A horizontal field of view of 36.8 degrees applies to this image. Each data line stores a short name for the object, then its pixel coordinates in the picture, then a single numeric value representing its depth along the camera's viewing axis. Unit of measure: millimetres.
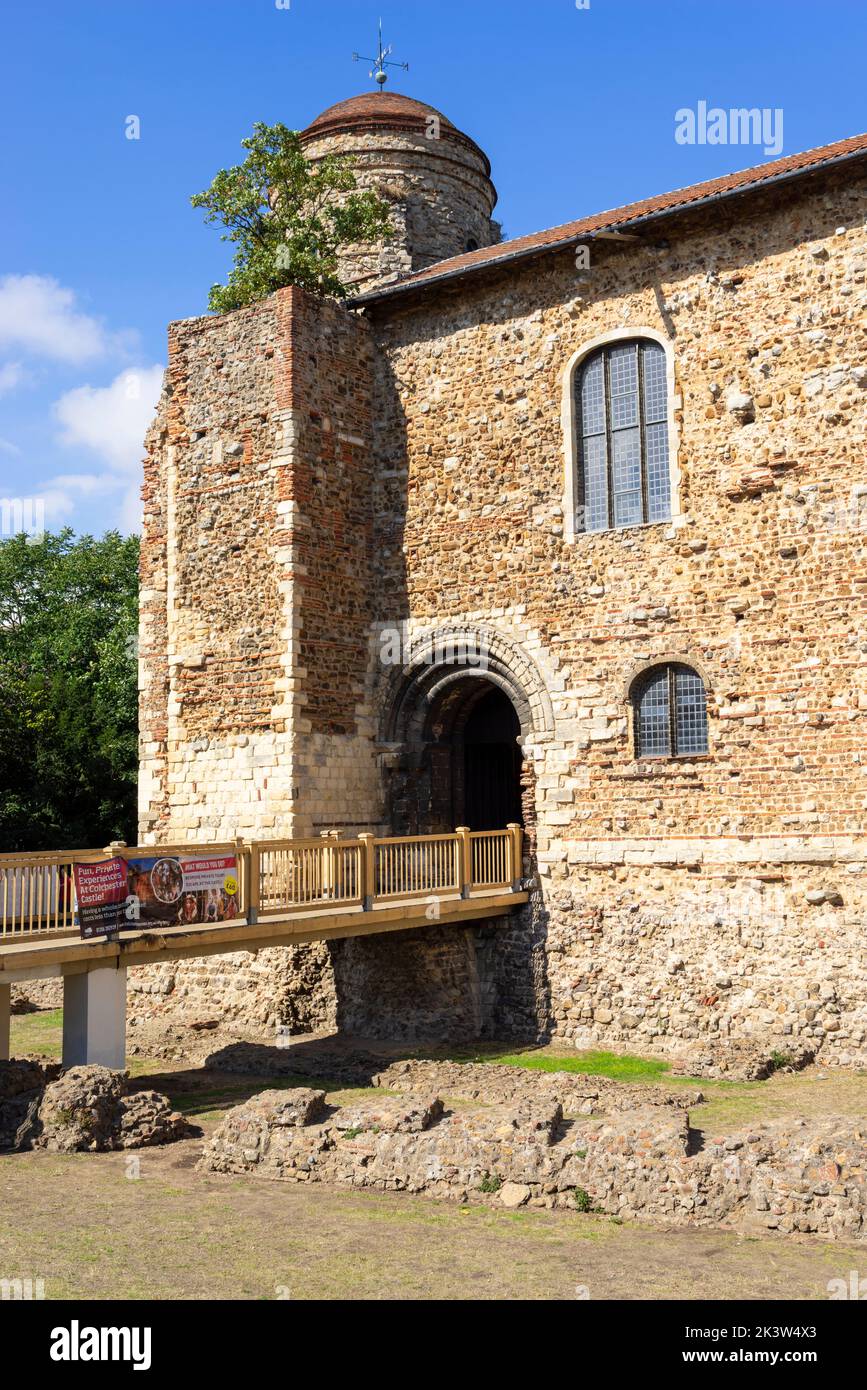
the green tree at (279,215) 20125
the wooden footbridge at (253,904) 11812
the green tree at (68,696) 26234
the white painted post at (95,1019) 11953
